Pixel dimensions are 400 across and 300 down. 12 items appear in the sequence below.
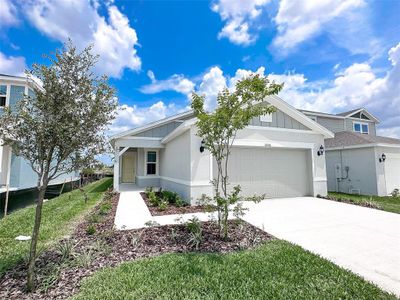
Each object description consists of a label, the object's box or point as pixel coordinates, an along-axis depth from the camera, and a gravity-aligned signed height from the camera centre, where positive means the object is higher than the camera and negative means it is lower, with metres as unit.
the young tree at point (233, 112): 5.14 +1.33
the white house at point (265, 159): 9.46 +0.41
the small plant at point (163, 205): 8.55 -1.50
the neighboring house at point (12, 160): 12.30 +0.47
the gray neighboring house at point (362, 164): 13.39 +0.19
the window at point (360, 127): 20.89 +3.86
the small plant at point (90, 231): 5.60 -1.62
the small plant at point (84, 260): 3.87 -1.65
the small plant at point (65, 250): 4.17 -1.61
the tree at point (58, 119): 3.26 +0.74
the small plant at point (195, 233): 4.90 -1.58
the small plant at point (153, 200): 9.49 -1.46
